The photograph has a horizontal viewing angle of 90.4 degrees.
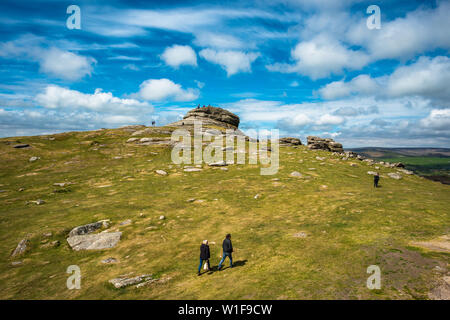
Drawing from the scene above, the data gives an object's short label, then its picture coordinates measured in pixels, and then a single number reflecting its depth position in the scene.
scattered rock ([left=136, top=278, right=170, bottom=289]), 14.30
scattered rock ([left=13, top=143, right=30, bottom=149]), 56.83
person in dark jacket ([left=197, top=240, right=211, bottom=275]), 15.57
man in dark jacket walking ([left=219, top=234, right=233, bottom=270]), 15.73
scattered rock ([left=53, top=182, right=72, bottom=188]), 37.66
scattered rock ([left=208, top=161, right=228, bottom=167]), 48.66
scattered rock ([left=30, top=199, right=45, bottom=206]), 30.88
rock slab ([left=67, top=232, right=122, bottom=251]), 20.52
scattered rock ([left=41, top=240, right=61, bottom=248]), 20.56
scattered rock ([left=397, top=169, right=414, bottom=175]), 48.90
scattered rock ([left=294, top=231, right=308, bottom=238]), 19.51
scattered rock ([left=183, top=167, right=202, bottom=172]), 45.91
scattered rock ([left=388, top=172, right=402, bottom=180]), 42.14
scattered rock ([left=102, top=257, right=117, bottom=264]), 18.02
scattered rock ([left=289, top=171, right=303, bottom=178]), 40.62
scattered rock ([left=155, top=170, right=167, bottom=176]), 43.55
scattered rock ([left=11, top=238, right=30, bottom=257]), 19.39
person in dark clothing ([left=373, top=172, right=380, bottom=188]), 33.66
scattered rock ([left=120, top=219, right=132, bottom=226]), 24.23
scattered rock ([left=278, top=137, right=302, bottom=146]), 87.25
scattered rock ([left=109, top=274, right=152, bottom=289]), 14.41
